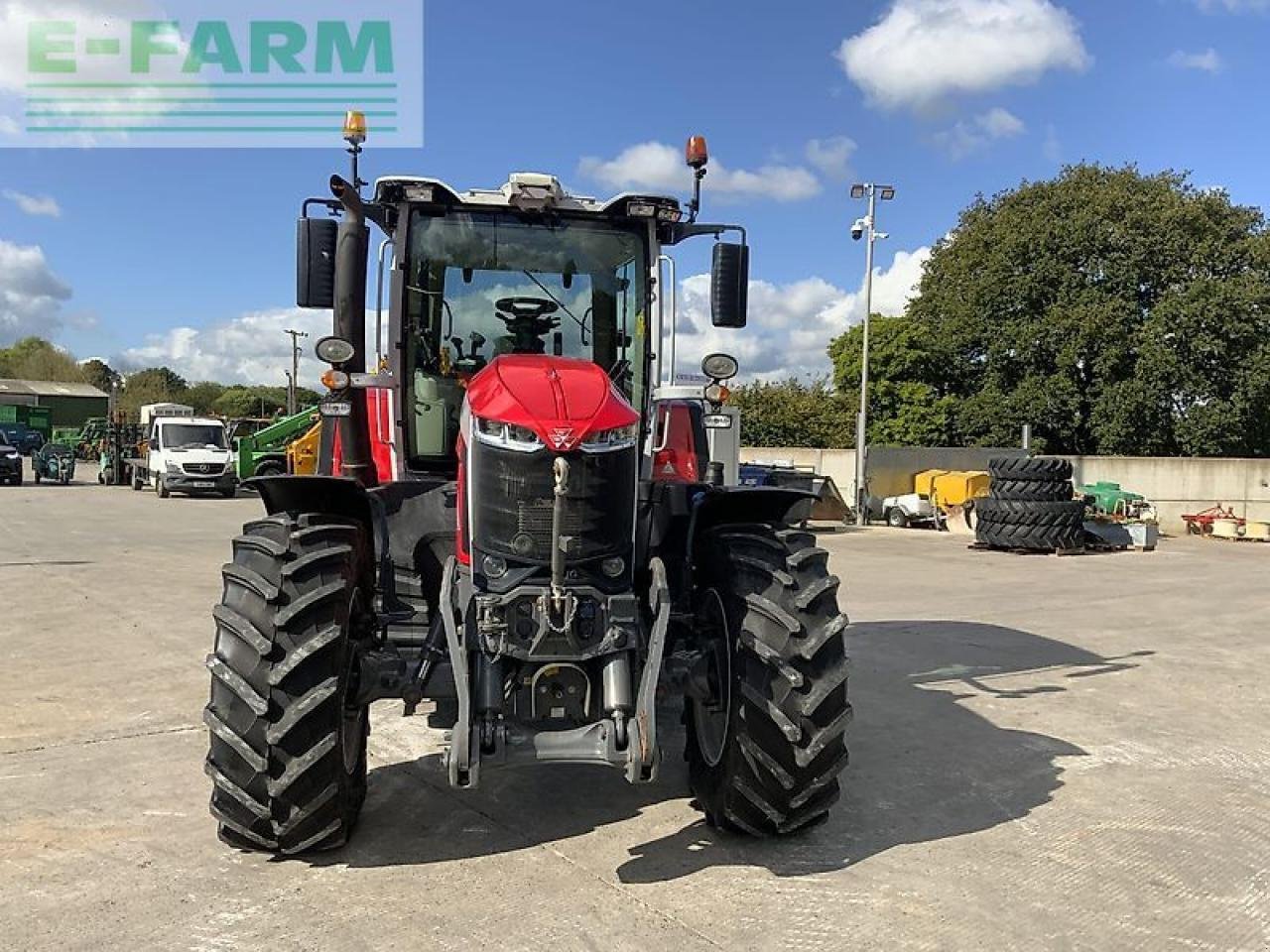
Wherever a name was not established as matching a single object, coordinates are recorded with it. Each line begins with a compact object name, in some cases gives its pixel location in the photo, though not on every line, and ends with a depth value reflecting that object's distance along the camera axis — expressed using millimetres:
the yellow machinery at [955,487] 23156
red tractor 3811
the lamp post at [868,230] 26453
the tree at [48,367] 89000
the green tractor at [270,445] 26672
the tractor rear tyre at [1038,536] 18266
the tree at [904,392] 34844
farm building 75688
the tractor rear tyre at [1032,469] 18828
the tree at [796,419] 37562
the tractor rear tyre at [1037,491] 18547
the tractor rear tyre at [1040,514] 18281
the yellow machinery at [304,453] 24578
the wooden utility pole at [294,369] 53125
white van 27172
